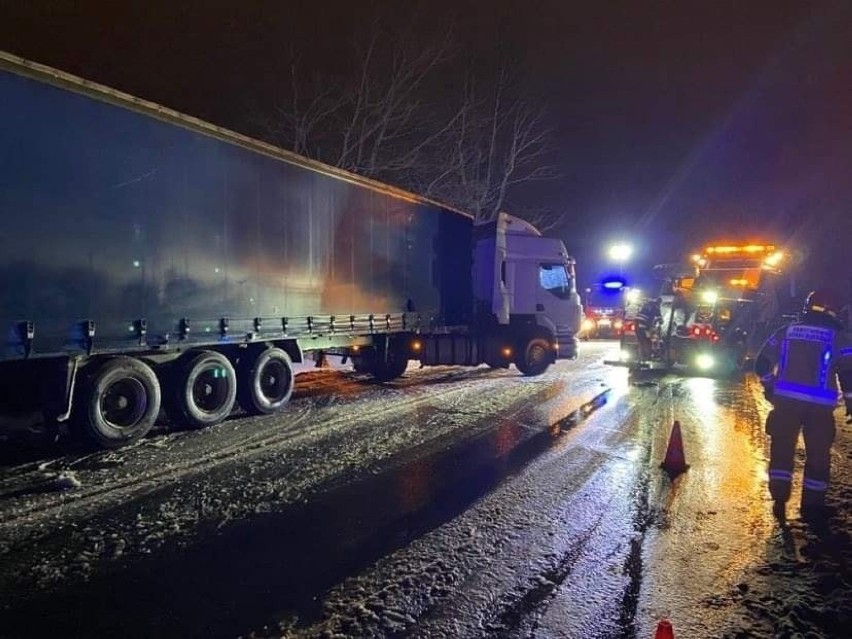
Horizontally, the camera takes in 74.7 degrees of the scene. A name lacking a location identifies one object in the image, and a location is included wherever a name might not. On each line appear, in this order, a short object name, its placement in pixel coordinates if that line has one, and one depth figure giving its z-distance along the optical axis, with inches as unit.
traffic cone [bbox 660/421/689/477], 216.7
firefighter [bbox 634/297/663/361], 545.6
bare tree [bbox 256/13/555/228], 712.4
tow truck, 510.9
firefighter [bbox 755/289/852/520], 178.2
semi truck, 207.9
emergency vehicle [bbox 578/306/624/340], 995.9
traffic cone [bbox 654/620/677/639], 86.8
